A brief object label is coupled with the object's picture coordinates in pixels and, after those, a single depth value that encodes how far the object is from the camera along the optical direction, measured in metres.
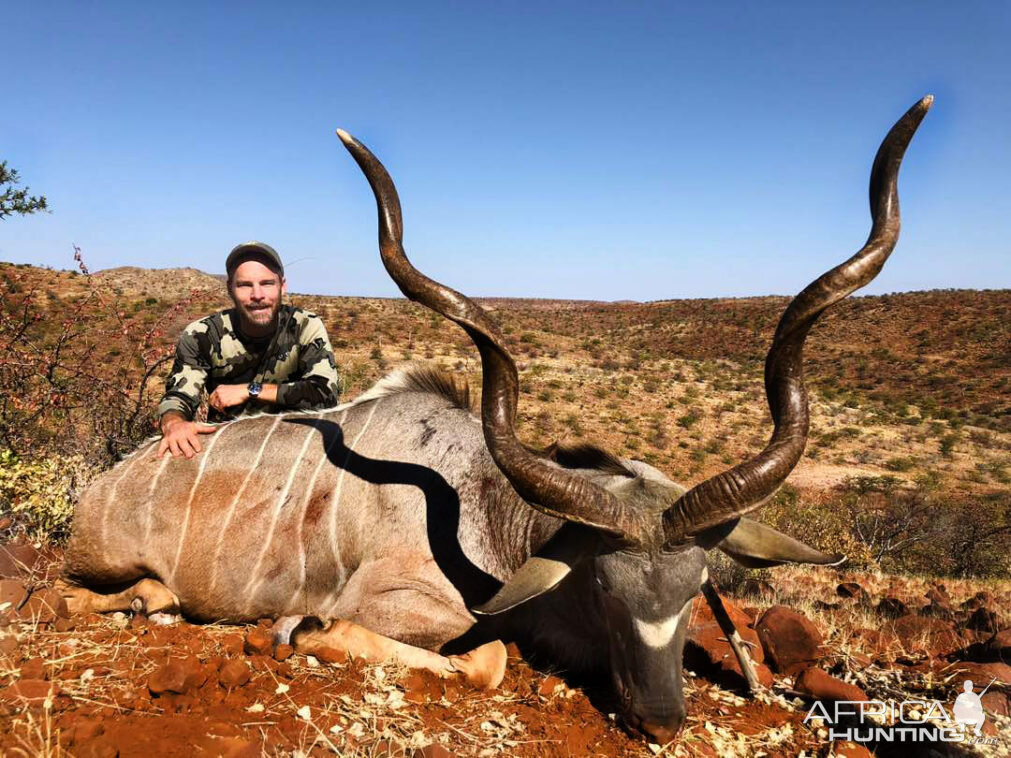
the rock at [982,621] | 4.70
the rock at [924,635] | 4.23
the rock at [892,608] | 5.08
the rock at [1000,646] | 3.78
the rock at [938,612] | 5.20
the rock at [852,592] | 5.81
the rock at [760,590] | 5.66
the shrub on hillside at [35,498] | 4.96
